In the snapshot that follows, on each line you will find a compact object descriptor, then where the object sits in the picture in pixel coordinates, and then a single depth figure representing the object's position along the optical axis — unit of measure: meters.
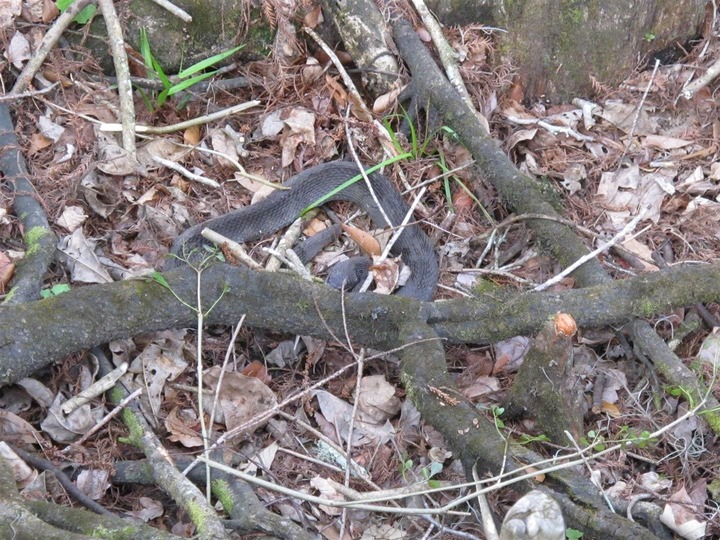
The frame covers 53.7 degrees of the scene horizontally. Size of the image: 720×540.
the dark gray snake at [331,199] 4.05
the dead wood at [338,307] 3.19
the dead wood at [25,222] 3.33
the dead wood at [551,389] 2.99
